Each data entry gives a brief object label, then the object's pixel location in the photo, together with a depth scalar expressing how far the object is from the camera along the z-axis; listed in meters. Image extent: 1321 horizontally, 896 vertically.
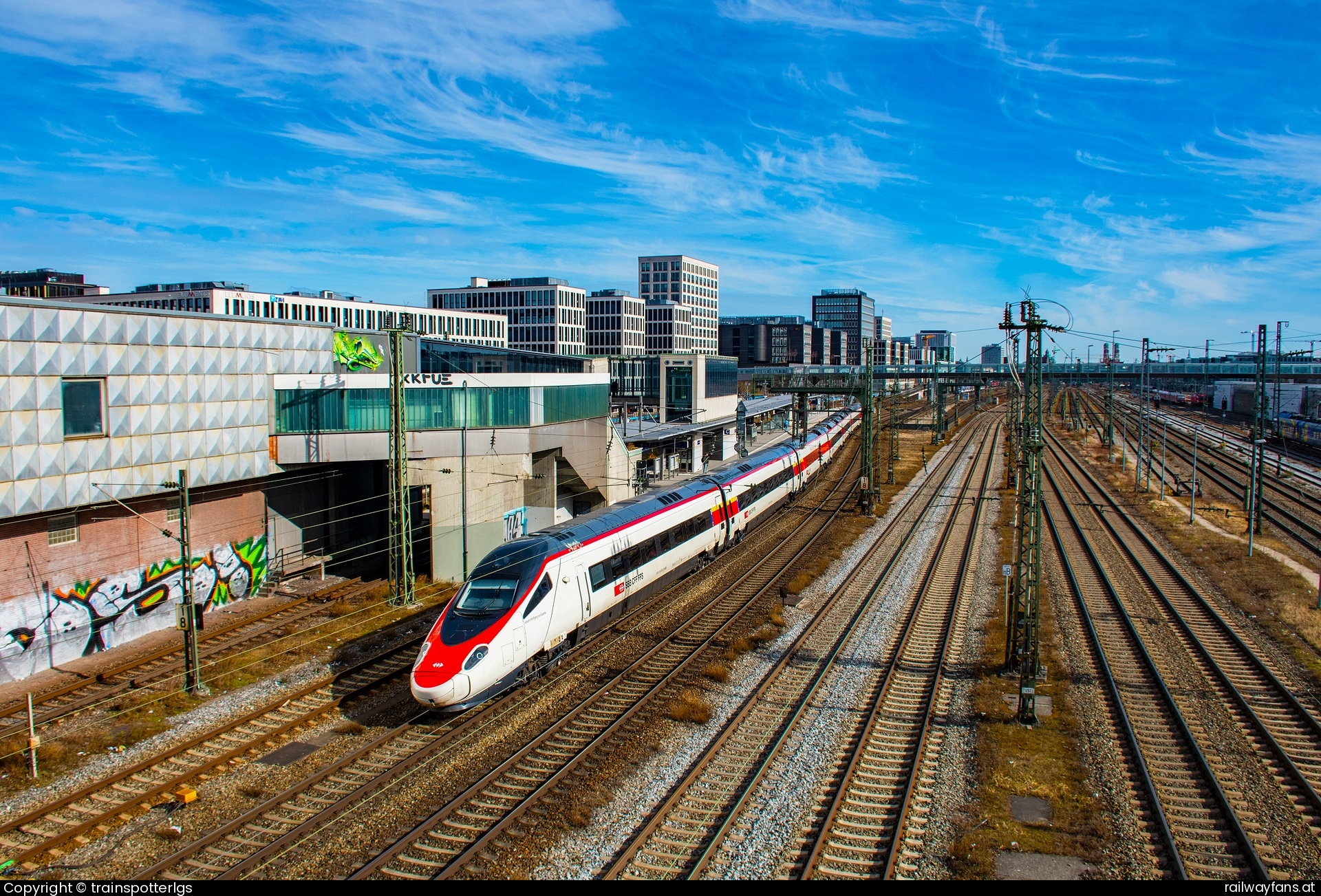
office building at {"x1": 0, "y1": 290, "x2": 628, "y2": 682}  19.02
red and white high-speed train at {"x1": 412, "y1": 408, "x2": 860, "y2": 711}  14.76
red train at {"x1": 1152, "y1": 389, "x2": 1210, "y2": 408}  127.20
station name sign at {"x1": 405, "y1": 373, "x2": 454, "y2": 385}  28.15
